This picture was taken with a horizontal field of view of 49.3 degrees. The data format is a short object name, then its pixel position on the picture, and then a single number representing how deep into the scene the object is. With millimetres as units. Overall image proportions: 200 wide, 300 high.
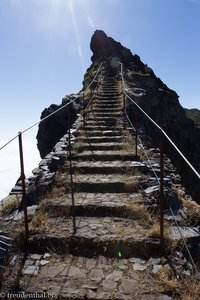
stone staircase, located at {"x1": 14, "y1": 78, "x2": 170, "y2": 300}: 2855
